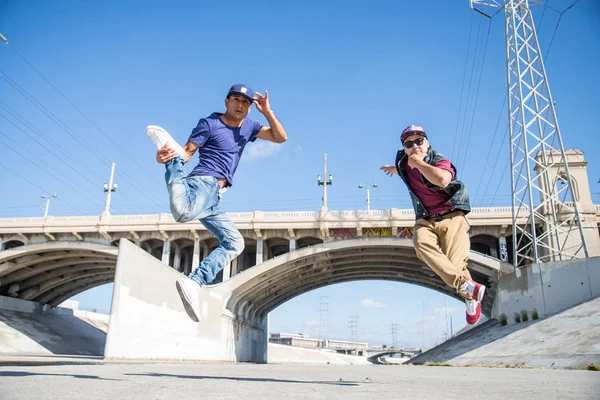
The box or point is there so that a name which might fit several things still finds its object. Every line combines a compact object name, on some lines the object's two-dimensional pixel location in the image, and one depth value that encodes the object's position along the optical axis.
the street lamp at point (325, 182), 41.22
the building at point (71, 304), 59.88
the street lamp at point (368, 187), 57.81
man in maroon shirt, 4.84
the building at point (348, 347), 133.62
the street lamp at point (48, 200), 58.77
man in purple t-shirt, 4.59
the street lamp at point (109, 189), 39.81
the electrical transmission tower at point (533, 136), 25.25
